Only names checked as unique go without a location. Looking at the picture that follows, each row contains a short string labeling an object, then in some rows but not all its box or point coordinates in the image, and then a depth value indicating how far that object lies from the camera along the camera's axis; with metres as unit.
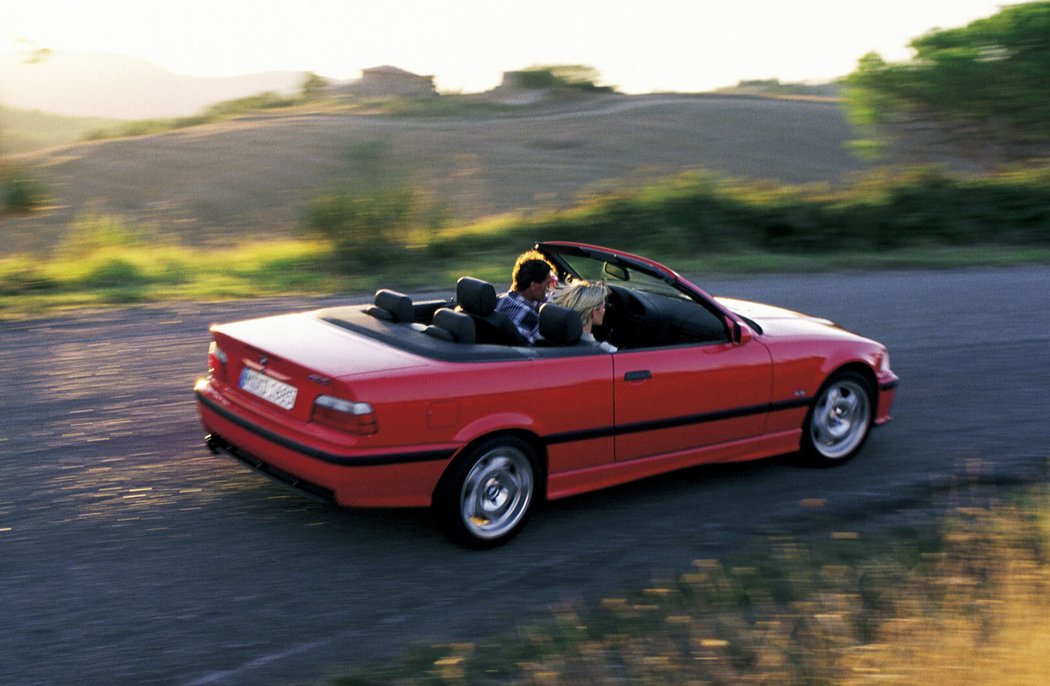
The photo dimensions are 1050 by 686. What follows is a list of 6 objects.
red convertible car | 4.82
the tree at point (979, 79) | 24.89
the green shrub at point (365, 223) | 13.84
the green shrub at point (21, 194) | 13.58
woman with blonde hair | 5.76
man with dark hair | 5.79
